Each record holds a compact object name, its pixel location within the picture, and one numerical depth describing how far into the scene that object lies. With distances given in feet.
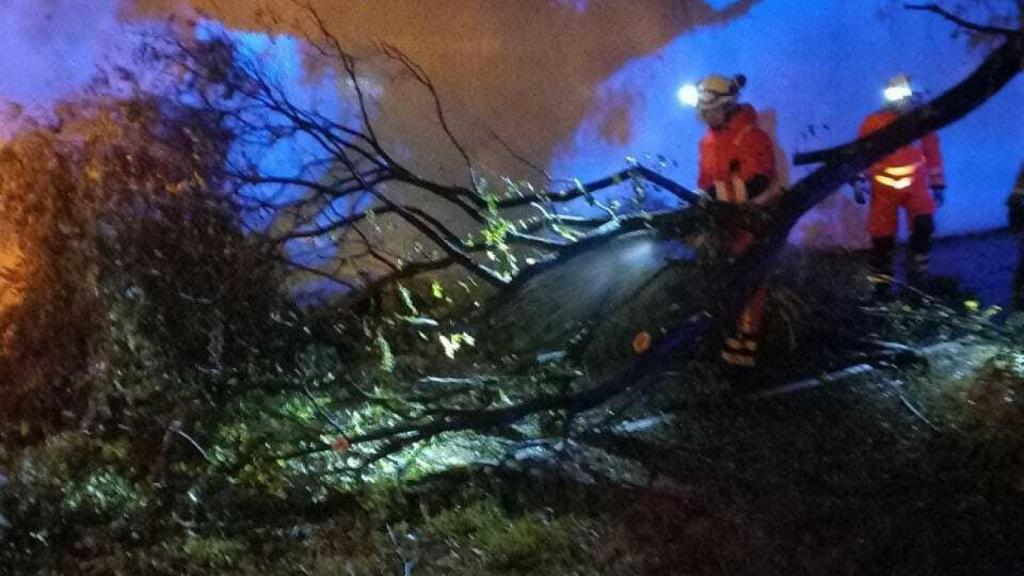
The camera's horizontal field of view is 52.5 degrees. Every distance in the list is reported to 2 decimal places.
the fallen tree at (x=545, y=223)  15.34
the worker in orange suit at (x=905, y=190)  21.01
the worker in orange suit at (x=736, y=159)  17.71
